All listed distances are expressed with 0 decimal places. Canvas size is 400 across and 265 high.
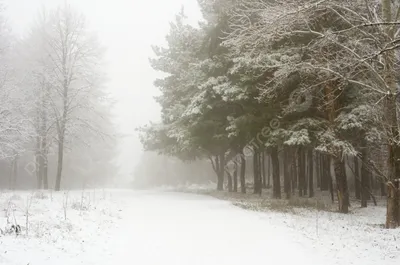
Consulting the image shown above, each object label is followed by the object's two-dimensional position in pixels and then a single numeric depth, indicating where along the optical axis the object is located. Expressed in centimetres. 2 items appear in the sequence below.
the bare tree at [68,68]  2316
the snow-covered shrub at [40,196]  1505
